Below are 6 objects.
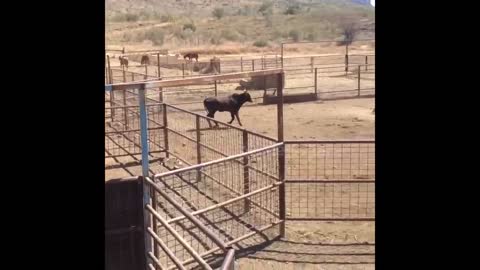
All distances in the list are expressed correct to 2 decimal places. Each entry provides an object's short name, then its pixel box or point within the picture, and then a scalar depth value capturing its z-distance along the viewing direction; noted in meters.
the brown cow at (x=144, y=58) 21.88
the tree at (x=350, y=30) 48.10
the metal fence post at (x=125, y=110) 10.30
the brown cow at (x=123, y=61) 17.56
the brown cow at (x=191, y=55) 26.18
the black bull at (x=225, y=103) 13.42
